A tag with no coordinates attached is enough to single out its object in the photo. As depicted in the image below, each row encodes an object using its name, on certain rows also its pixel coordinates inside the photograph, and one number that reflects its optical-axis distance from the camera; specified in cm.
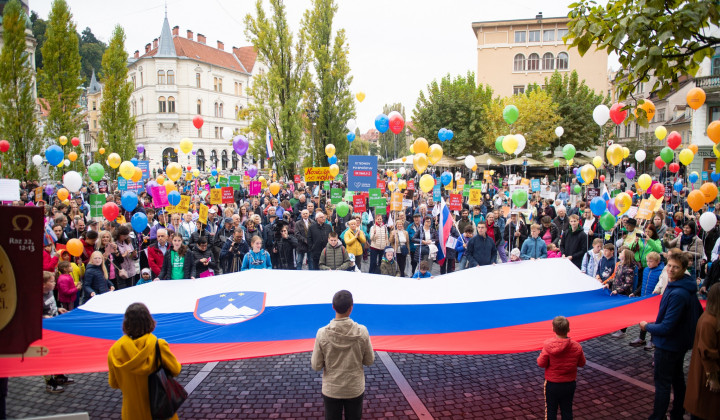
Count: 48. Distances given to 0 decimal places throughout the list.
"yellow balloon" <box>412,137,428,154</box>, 1473
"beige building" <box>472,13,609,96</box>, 5353
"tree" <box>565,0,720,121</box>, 438
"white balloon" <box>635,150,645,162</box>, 2023
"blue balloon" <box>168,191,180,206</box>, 1188
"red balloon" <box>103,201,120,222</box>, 1056
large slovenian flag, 526
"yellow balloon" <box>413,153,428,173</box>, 1417
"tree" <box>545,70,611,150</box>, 4019
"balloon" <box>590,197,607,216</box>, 1062
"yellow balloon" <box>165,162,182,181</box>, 1408
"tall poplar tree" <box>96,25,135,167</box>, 2925
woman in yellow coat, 367
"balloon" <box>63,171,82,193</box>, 1278
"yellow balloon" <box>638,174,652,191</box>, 1241
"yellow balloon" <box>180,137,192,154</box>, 1705
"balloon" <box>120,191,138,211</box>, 1171
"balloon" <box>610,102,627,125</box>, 965
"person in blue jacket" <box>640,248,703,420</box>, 470
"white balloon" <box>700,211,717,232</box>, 970
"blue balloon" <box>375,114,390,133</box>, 1565
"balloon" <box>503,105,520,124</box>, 1595
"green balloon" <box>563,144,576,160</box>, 1982
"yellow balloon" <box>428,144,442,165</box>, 1425
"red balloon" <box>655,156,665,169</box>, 1820
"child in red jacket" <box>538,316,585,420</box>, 445
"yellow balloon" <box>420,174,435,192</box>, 1275
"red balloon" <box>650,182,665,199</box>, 1089
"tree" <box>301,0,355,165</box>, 2962
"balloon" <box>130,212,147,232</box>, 1037
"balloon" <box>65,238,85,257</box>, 774
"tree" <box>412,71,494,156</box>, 4012
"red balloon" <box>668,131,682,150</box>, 1532
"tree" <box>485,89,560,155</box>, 3775
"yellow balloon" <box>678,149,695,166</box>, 1449
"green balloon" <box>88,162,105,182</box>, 1512
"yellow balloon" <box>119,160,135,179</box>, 1373
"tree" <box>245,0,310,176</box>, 2644
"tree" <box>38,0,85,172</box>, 2539
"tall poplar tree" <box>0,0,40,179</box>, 2211
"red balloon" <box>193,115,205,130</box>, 2298
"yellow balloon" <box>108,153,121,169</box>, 1814
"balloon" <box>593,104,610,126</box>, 1386
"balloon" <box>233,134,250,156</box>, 1815
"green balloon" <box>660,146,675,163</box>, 1581
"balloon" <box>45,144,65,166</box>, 1452
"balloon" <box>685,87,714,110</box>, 1053
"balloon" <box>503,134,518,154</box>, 1523
